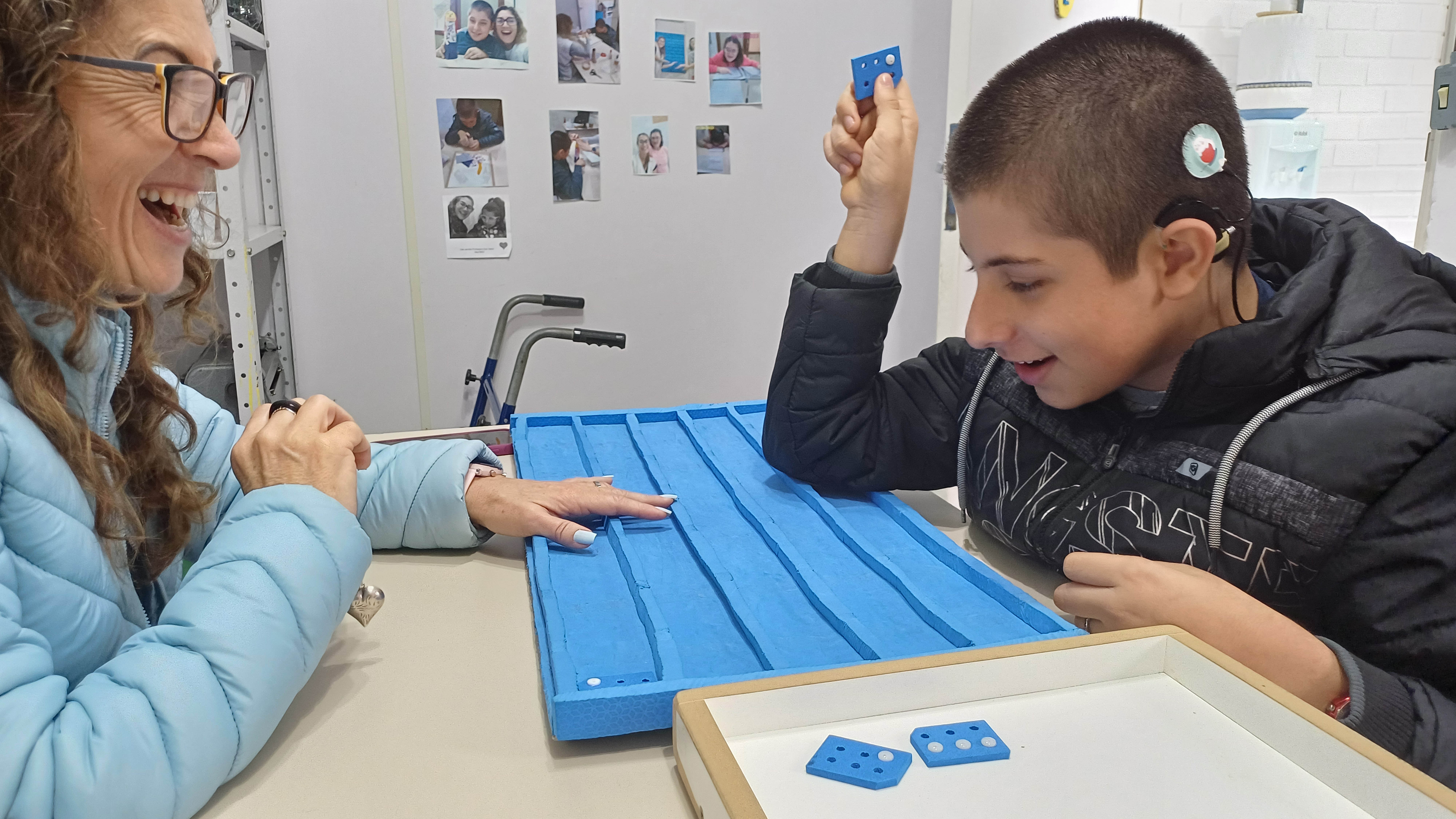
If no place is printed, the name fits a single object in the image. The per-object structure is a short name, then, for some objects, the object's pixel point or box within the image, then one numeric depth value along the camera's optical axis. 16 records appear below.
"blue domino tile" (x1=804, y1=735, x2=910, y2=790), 0.52
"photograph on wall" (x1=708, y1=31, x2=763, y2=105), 2.70
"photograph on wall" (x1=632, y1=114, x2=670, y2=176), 2.67
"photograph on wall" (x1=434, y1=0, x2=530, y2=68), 2.48
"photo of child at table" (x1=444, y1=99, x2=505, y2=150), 2.53
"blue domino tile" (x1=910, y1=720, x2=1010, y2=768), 0.54
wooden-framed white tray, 0.50
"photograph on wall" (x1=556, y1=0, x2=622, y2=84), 2.56
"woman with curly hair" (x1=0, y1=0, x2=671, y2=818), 0.57
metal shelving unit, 1.79
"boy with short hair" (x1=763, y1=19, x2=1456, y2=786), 0.74
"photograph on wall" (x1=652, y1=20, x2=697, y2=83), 2.64
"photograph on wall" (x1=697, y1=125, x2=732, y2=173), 2.73
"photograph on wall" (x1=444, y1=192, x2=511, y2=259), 2.58
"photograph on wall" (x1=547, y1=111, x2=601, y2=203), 2.60
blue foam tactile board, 0.69
